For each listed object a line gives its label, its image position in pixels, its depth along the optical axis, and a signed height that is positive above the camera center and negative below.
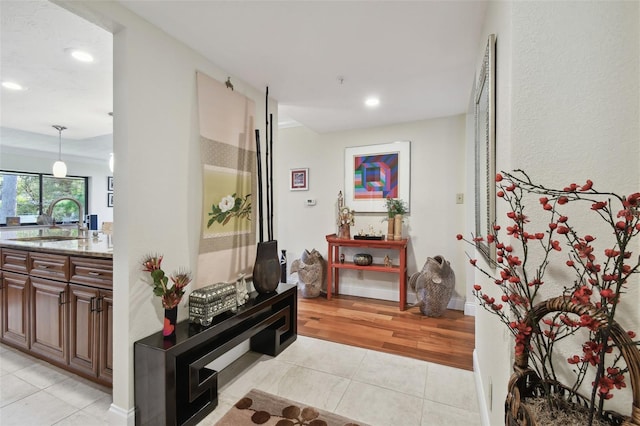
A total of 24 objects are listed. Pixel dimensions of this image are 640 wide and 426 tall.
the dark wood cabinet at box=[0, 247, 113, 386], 1.88 -0.70
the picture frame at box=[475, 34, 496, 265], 1.30 +0.32
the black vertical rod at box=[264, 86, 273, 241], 2.61 +0.53
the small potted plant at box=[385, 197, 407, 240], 3.68 -0.09
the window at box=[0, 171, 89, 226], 5.66 +0.33
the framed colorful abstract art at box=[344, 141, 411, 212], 3.82 +0.49
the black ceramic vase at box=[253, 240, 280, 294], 2.37 -0.48
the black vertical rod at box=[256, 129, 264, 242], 2.47 +0.31
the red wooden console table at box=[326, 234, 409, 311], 3.51 -0.68
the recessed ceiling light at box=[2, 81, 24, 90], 2.71 +1.17
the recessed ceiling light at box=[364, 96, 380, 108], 2.93 +1.11
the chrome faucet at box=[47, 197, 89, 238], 3.06 -0.19
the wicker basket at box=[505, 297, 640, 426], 0.71 -0.50
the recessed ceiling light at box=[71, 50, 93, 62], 2.18 +1.17
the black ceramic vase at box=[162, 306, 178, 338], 1.68 -0.64
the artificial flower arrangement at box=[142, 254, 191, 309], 1.65 -0.42
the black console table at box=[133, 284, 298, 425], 1.54 -0.87
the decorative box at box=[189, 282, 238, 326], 1.84 -0.59
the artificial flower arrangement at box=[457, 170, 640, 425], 0.73 -0.25
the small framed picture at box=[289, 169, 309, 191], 4.41 +0.48
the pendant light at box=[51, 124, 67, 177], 4.07 +0.58
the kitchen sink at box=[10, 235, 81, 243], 2.96 -0.29
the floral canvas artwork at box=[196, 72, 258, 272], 2.08 +0.22
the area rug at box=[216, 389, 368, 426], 1.70 -1.22
